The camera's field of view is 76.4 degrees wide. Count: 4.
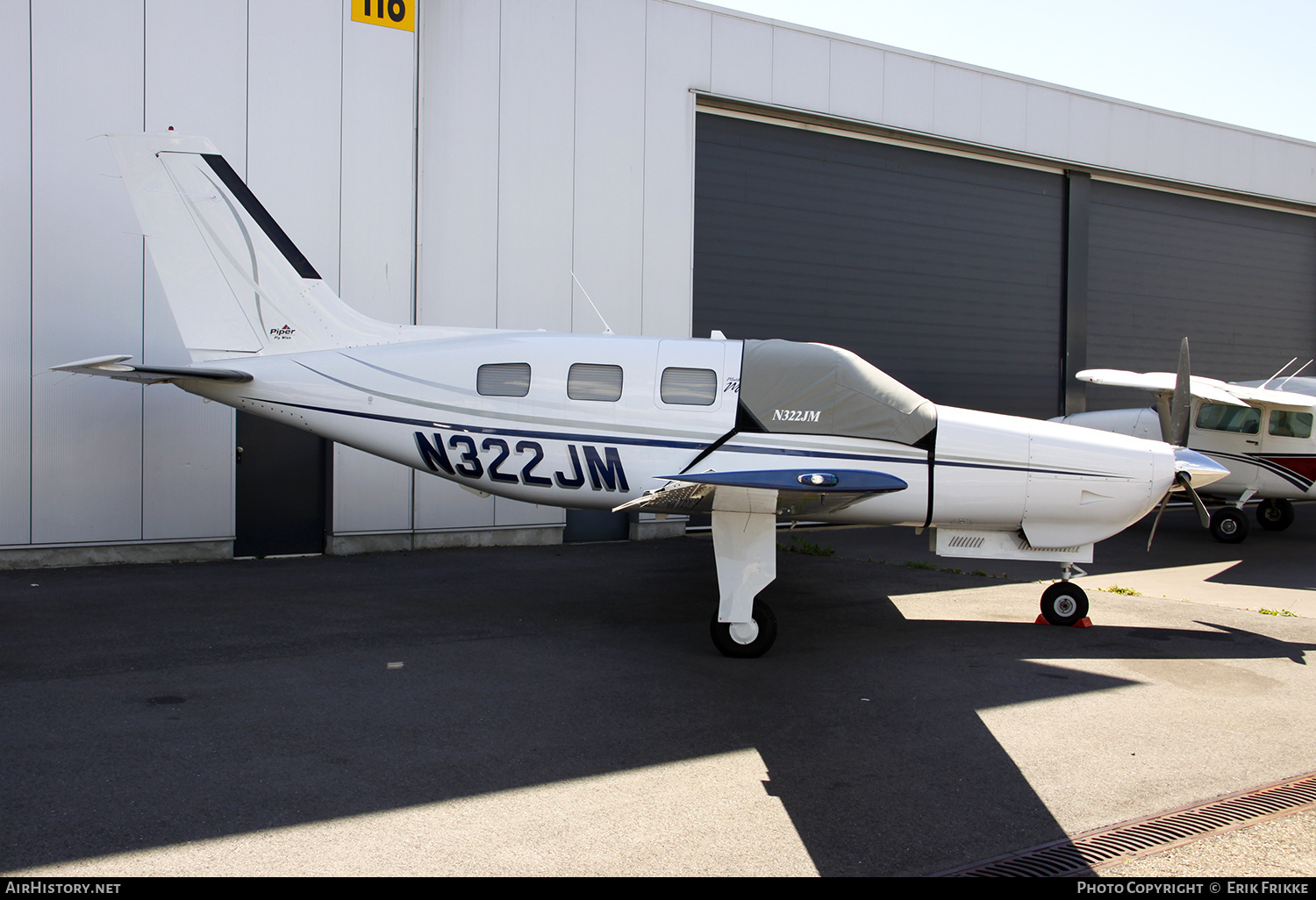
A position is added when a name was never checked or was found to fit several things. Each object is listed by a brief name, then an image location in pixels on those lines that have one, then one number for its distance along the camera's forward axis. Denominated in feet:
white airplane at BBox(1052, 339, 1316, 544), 40.40
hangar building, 30.81
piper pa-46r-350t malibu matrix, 21.77
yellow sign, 35.09
